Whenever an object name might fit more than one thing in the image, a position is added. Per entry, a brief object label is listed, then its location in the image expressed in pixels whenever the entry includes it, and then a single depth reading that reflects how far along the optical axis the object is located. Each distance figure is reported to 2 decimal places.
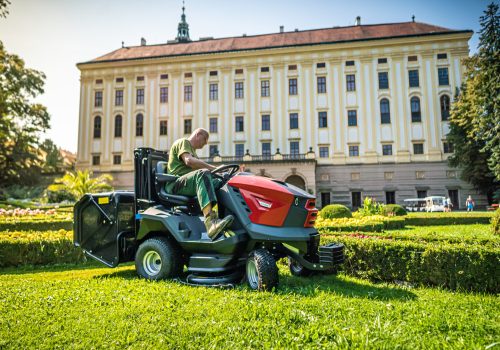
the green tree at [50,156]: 40.44
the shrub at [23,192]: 31.40
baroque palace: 33.72
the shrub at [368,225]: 10.65
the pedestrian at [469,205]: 27.64
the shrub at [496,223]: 10.06
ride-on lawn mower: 4.07
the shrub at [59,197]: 27.76
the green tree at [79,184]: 21.75
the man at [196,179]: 4.12
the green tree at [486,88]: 21.03
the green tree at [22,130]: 33.75
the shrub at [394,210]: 18.39
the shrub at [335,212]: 16.08
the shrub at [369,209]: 17.45
